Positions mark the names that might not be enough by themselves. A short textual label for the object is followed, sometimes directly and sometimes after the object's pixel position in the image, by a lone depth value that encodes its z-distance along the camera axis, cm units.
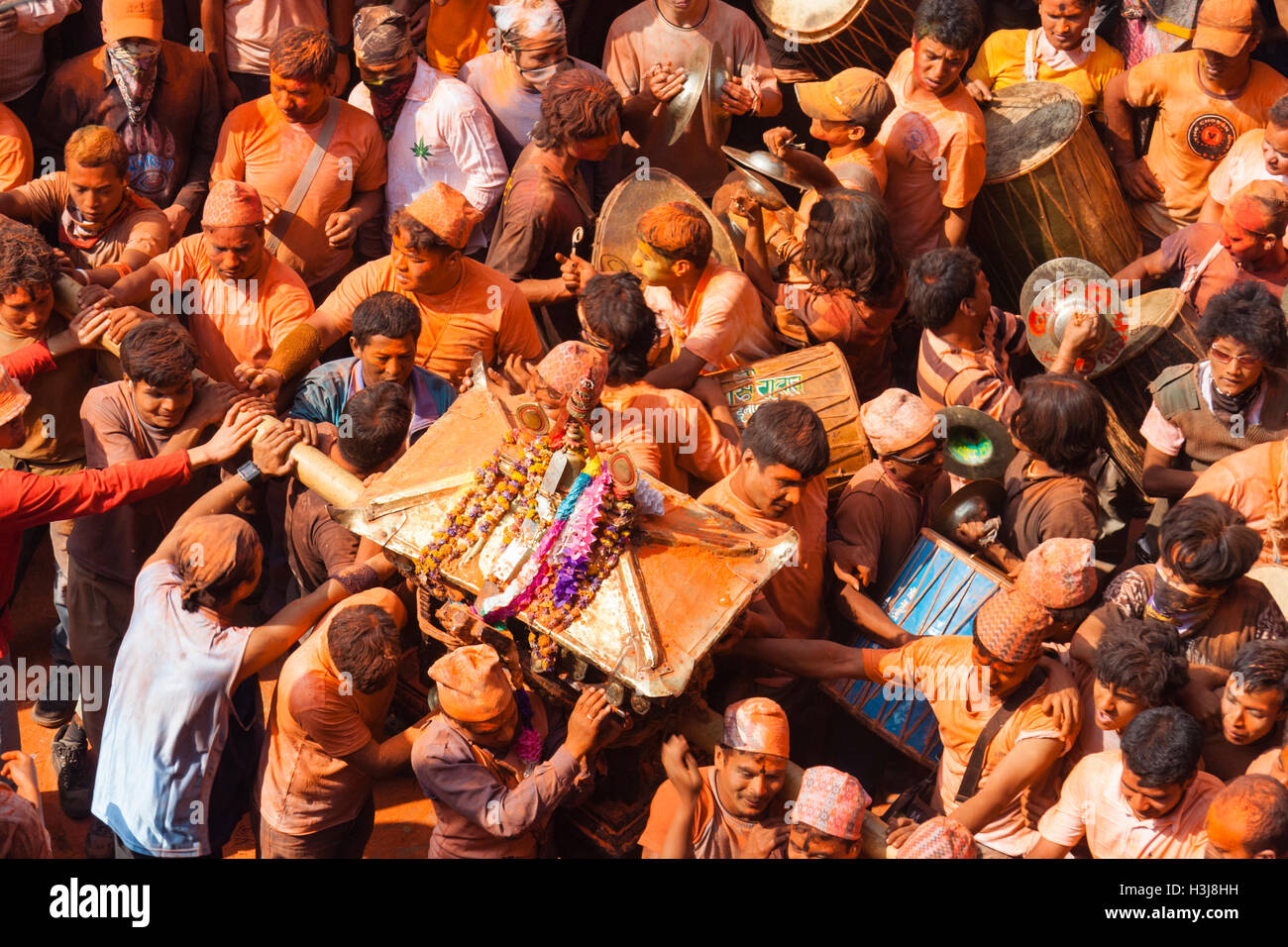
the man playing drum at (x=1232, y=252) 938
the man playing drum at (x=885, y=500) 801
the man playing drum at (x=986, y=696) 700
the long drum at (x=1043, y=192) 1029
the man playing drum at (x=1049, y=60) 1079
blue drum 791
